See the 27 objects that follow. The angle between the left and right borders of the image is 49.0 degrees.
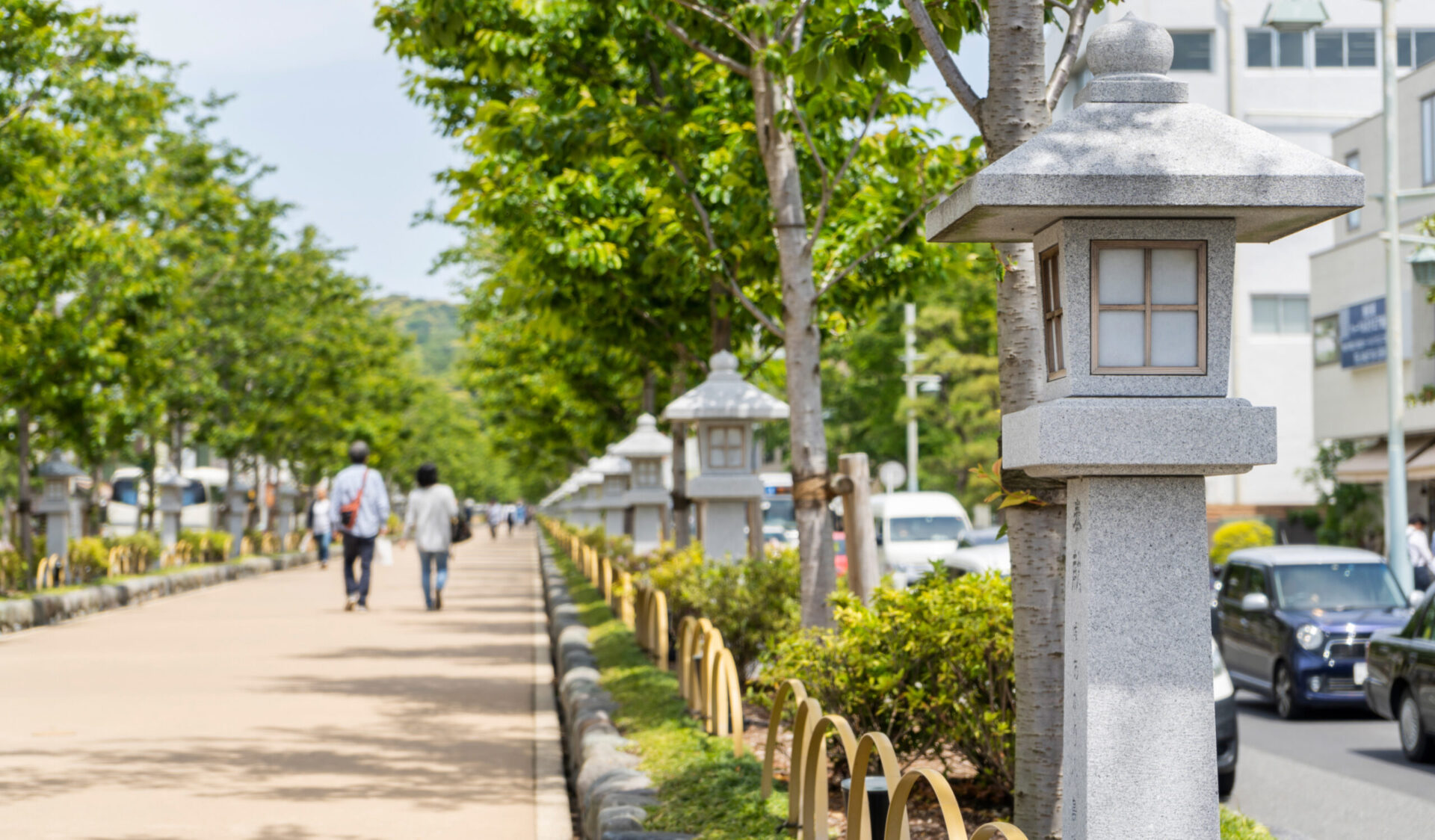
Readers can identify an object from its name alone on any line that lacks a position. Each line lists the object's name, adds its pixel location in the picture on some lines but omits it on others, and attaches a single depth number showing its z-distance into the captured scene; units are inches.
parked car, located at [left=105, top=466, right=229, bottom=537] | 1955.0
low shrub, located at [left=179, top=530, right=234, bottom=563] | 1334.9
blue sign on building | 1253.1
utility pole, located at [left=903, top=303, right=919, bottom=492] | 1574.8
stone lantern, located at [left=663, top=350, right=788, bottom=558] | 535.8
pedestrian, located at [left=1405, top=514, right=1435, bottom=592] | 888.9
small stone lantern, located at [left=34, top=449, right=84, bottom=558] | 920.9
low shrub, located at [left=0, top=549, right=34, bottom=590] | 829.2
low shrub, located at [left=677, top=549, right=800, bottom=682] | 438.0
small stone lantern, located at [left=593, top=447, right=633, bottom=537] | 1083.3
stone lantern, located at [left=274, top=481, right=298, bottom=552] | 1948.8
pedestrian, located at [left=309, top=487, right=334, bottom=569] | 1550.2
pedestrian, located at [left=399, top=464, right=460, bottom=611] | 842.2
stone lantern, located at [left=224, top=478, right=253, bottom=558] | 1544.0
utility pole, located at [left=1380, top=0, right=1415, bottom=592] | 837.8
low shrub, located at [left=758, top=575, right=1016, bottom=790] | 267.4
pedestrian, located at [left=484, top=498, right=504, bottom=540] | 2810.0
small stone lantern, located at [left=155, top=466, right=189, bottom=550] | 1277.1
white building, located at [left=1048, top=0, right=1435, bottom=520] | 1683.1
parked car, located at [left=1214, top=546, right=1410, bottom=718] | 533.3
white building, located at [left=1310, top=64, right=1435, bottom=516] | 1209.2
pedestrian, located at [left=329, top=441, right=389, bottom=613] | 792.3
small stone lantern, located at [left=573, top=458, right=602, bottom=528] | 1250.6
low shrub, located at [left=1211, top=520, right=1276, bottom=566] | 1112.2
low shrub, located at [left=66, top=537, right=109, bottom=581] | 957.2
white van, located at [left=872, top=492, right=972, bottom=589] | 1051.9
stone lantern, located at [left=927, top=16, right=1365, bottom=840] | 164.2
